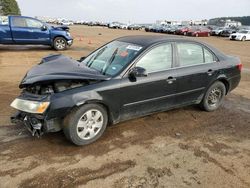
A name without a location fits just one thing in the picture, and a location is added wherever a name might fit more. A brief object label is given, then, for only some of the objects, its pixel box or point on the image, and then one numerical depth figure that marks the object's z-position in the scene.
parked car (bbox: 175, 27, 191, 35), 28.66
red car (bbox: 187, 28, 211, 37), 27.95
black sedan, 2.77
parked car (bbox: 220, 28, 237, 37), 28.30
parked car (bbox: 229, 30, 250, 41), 23.91
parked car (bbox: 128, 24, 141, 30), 45.47
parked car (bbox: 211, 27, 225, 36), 30.02
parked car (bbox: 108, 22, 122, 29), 48.32
